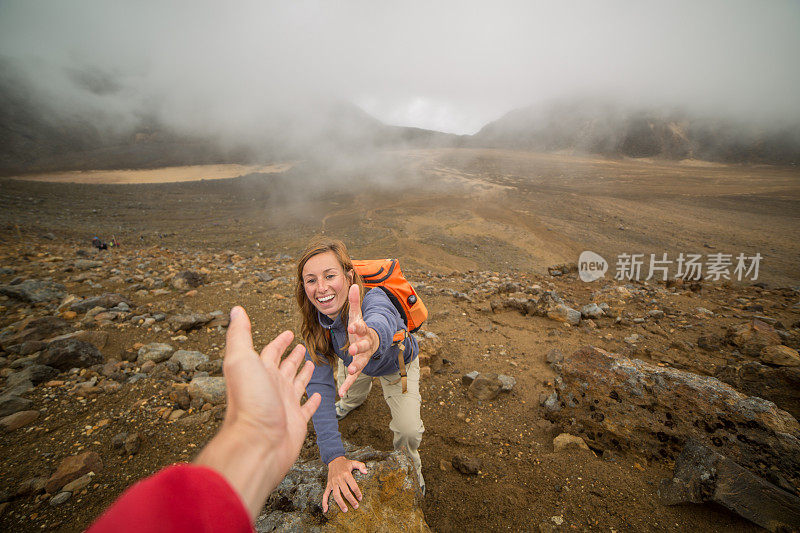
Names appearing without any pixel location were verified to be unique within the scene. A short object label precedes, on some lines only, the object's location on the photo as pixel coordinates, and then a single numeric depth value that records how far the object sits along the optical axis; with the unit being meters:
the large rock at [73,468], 2.15
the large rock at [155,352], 3.62
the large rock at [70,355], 3.20
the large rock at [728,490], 1.73
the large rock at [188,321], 4.40
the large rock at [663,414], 2.09
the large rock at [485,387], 3.38
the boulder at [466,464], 2.50
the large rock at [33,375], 3.01
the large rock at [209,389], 3.12
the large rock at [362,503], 1.63
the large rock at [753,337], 3.67
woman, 1.80
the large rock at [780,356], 3.12
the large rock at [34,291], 4.75
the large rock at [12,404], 2.67
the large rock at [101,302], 4.61
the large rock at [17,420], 2.56
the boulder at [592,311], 5.15
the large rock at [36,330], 3.69
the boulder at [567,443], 2.62
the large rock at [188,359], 3.62
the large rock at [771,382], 2.73
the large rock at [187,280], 5.98
